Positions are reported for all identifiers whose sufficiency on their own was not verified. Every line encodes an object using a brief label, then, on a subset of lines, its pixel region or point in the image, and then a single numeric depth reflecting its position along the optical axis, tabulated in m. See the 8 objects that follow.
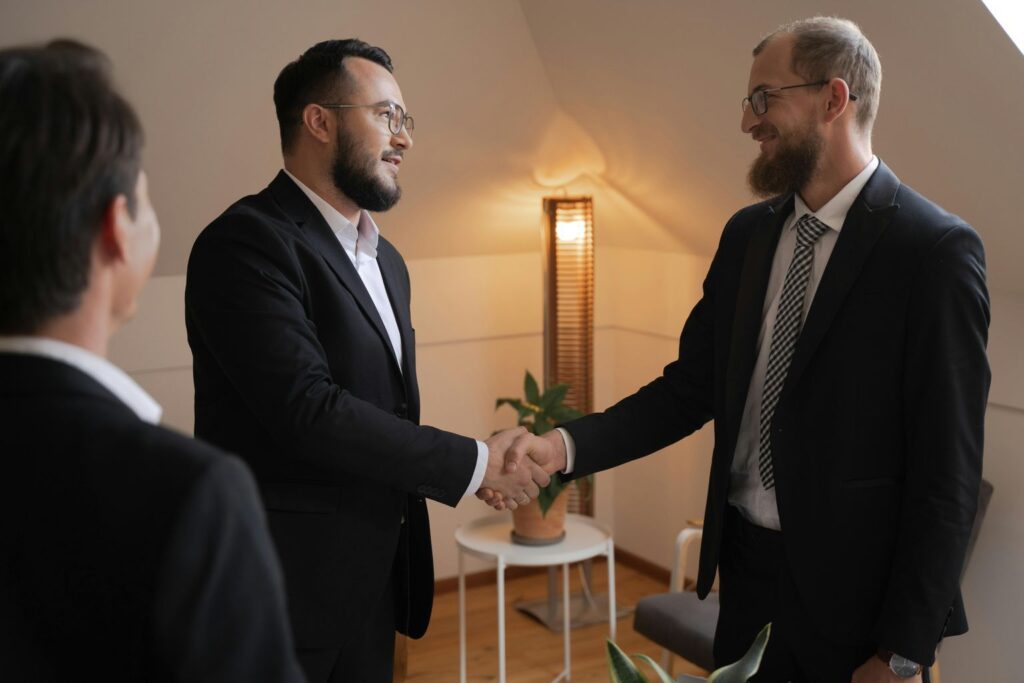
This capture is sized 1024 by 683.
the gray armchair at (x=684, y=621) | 3.16
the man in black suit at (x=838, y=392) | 1.89
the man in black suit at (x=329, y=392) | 2.11
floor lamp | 4.41
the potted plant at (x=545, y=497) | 3.68
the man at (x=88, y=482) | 0.91
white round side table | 3.64
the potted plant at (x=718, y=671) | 1.45
